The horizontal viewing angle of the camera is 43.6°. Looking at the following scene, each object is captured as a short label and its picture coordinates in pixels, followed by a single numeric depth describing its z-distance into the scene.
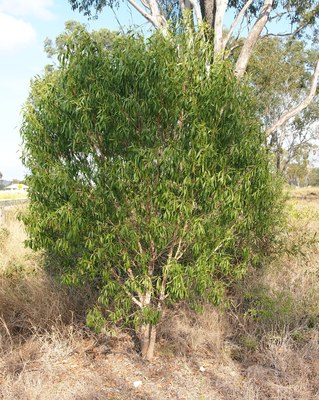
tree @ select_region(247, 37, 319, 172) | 16.75
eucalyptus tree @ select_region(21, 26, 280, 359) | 3.73
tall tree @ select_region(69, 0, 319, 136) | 7.28
